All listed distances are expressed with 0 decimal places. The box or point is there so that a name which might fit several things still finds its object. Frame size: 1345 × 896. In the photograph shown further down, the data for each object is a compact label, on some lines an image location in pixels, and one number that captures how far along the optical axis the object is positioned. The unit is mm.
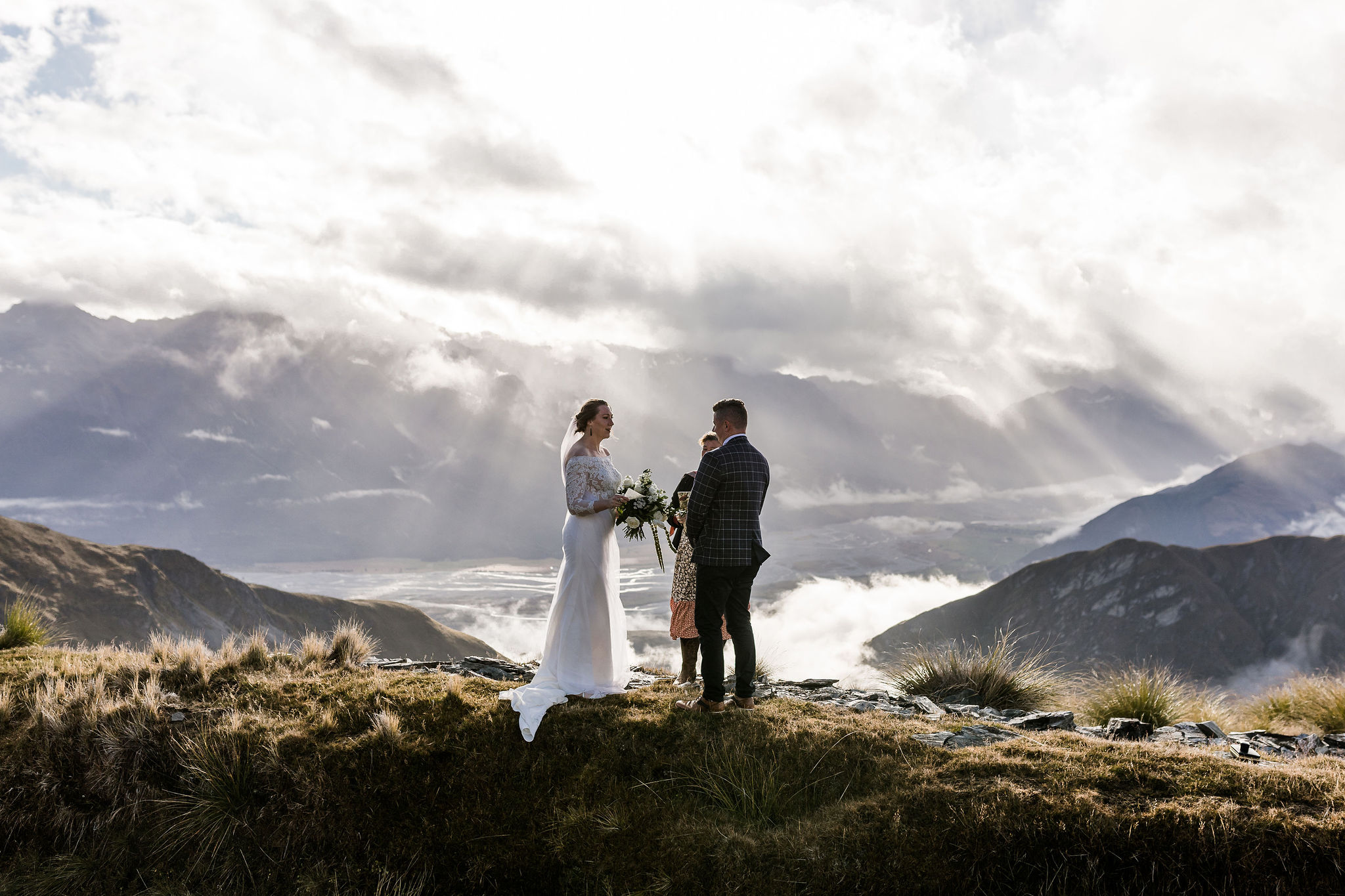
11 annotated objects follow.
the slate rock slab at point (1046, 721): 10148
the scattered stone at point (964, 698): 12695
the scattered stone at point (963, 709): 11328
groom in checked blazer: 8688
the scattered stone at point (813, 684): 12845
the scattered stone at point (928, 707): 10750
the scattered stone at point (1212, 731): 10211
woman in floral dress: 11281
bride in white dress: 9773
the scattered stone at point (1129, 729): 10102
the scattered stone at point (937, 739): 8141
